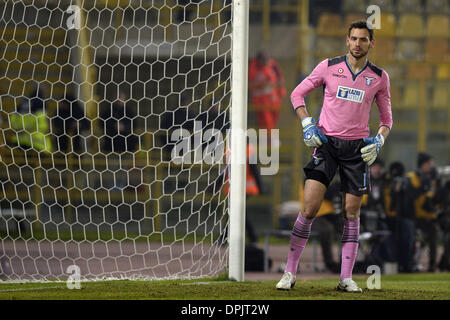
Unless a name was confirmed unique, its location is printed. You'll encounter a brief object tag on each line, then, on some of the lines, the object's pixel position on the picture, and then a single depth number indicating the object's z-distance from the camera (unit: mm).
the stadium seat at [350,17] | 16516
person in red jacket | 14719
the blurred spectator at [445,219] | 11234
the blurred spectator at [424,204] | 11320
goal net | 7762
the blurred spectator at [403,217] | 10961
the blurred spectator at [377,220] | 10773
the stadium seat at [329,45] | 16062
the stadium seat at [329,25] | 16297
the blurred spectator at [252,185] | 11891
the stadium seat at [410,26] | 16766
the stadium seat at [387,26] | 16578
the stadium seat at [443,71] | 15828
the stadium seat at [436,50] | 15906
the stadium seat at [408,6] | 17344
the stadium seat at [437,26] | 16734
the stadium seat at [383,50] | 15807
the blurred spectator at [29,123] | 9859
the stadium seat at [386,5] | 17391
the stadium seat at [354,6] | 16672
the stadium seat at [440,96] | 15750
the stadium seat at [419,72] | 15766
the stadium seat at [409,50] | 15969
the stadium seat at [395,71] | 15781
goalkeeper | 5562
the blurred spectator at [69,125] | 10562
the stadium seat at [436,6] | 17438
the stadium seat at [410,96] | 15805
